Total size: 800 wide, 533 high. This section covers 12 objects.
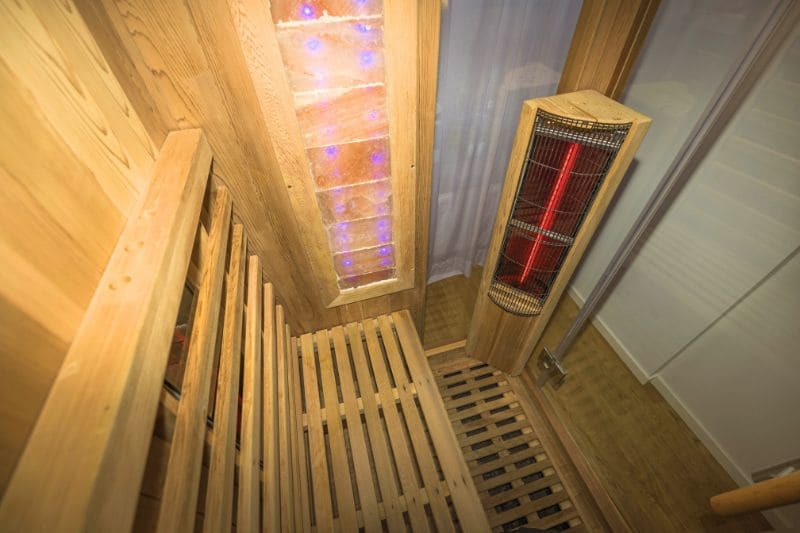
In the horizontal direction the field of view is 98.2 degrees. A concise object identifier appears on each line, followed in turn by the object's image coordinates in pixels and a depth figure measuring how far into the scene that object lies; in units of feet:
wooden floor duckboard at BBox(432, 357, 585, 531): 6.21
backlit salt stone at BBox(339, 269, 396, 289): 6.64
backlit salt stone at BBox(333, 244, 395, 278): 6.15
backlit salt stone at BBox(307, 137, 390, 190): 4.59
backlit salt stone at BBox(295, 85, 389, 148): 4.08
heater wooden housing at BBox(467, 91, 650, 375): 3.85
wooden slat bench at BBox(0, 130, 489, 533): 1.62
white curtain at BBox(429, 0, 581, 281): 5.73
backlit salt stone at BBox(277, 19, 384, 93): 3.59
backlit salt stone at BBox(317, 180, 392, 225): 5.11
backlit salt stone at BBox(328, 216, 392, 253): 5.64
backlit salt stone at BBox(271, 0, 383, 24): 3.37
